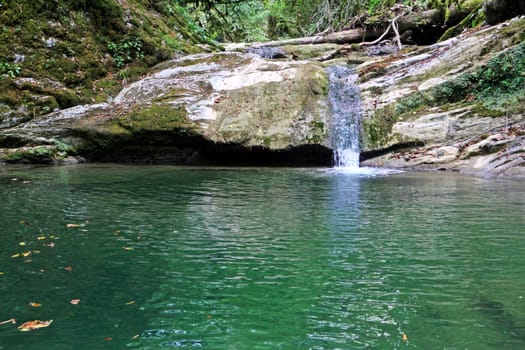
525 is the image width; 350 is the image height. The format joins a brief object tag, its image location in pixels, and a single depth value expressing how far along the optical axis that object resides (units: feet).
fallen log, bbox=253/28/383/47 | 66.31
